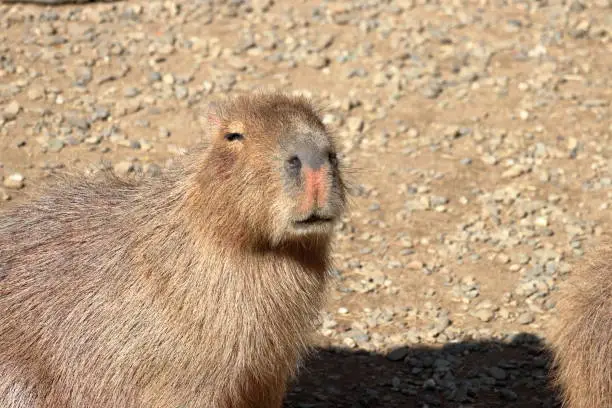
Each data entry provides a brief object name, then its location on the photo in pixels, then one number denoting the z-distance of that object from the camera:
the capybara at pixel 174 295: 6.96
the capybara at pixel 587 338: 7.11
